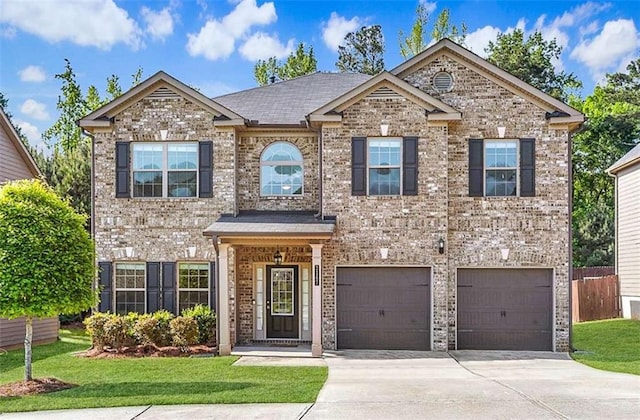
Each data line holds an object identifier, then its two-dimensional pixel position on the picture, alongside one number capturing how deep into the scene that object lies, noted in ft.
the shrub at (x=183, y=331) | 48.16
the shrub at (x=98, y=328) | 48.96
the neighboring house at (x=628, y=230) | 73.51
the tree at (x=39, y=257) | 35.27
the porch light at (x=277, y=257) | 52.22
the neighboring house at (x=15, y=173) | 56.03
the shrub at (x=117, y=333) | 48.49
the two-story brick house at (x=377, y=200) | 50.03
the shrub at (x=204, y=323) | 49.67
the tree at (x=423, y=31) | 110.22
